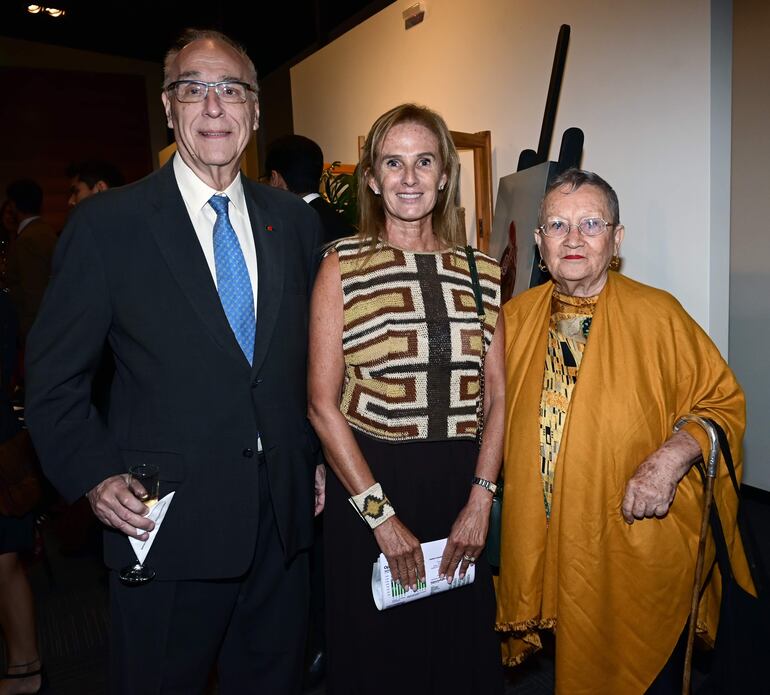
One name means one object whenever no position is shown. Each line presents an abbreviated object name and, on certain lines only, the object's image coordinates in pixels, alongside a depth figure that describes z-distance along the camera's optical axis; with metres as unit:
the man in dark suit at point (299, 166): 3.31
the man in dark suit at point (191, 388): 1.48
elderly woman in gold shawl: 1.87
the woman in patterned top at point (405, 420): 1.75
